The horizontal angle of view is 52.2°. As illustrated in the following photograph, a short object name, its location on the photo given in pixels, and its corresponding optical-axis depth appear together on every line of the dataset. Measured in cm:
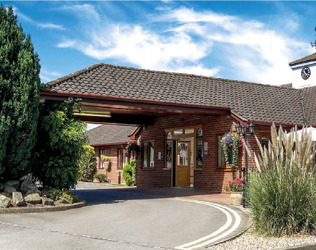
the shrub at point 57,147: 1050
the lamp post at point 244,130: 1030
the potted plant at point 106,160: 2494
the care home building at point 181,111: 1239
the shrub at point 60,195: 994
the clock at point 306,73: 2157
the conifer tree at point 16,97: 947
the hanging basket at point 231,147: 1331
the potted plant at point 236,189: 1054
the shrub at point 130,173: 2042
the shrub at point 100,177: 2457
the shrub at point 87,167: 2579
